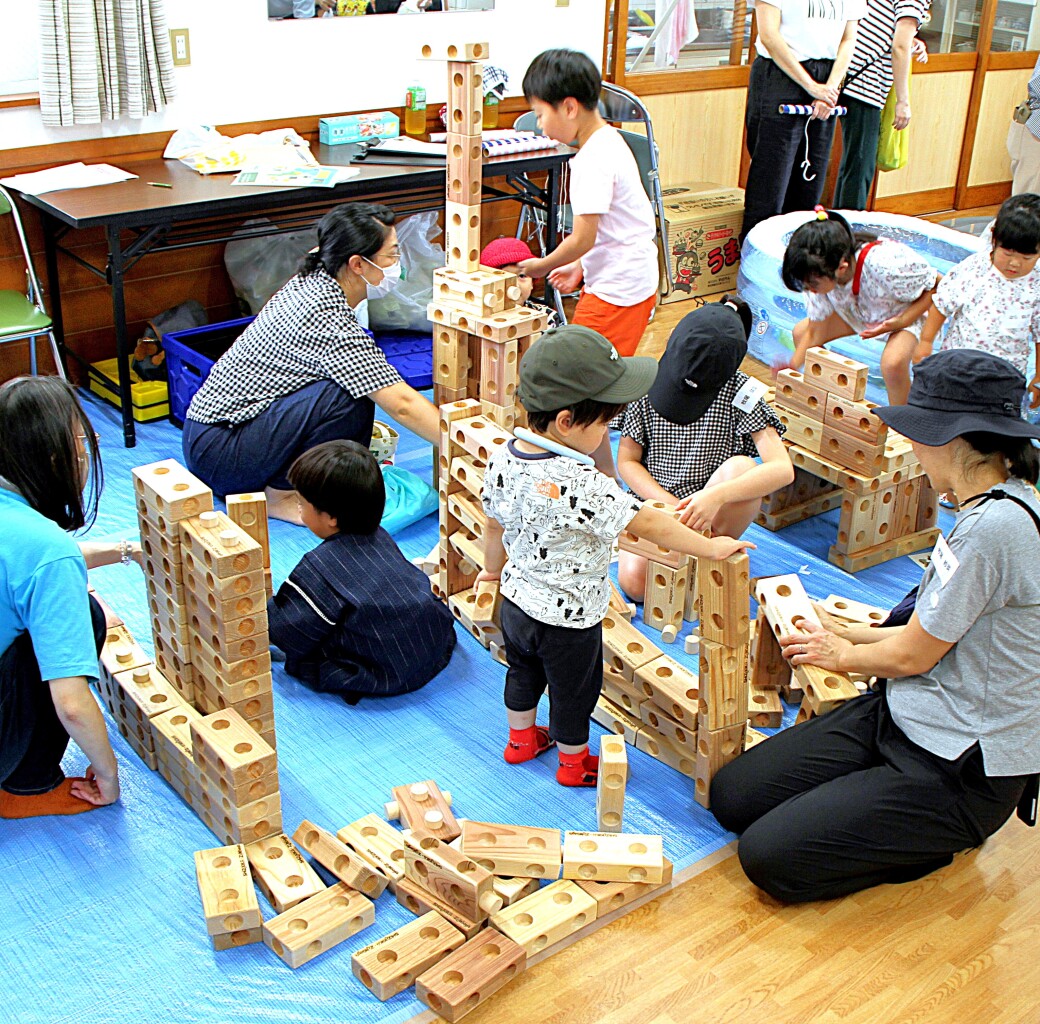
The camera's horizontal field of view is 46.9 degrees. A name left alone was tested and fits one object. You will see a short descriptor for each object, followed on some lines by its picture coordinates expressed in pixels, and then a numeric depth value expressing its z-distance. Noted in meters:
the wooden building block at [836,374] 3.51
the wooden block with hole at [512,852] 2.30
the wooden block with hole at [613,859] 2.29
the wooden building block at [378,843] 2.31
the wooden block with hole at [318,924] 2.14
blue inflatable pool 4.98
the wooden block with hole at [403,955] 2.08
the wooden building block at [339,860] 2.26
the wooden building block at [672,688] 2.60
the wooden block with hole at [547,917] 2.18
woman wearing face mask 3.47
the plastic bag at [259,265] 4.82
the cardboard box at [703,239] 5.90
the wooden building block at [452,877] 2.16
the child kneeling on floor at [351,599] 2.77
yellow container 4.39
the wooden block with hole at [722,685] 2.43
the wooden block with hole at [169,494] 2.36
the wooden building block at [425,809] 2.39
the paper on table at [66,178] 4.15
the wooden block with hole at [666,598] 3.16
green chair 3.89
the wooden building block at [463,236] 3.23
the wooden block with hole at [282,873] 2.22
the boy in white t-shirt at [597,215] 3.34
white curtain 4.11
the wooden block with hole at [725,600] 2.32
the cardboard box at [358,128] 4.91
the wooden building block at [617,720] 2.77
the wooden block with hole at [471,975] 2.03
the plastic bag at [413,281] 5.02
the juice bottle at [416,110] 5.10
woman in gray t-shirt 2.12
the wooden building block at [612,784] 2.38
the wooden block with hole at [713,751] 2.51
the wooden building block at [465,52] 3.00
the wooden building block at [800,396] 3.63
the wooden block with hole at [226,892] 2.12
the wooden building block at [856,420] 3.43
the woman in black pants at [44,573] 2.18
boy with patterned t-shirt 2.28
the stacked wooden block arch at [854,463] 3.49
